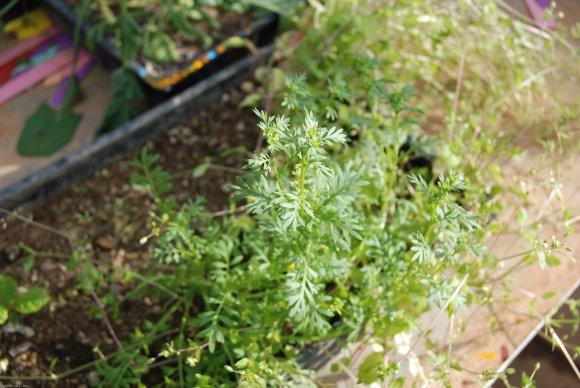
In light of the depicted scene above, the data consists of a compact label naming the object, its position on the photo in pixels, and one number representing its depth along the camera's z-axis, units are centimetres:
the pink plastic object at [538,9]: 69
